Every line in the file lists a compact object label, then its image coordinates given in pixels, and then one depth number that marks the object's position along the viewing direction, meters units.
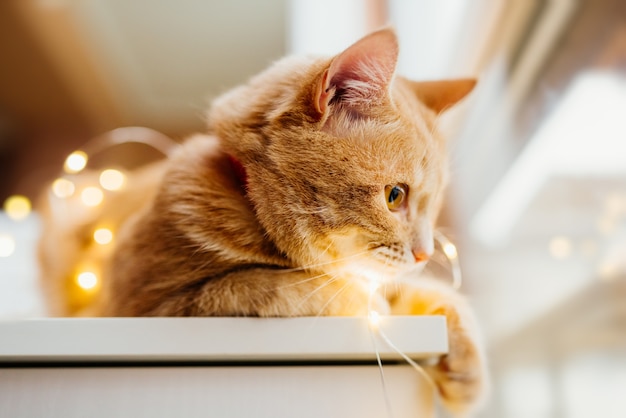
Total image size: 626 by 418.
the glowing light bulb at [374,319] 0.65
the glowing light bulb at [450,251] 0.87
